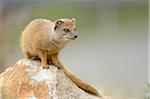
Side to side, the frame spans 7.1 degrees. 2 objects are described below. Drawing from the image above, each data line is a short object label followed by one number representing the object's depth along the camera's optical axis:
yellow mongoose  7.26
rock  6.75
